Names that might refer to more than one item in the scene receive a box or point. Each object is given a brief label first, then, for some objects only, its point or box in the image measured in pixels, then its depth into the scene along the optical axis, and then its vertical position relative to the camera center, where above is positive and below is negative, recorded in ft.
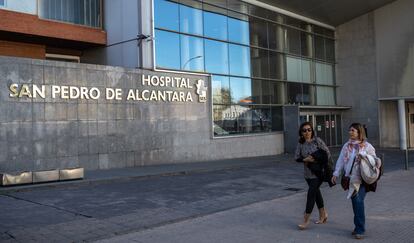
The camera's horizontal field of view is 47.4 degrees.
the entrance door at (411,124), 103.09 +0.96
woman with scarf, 22.33 -1.93
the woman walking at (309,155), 24.35 -1.26
